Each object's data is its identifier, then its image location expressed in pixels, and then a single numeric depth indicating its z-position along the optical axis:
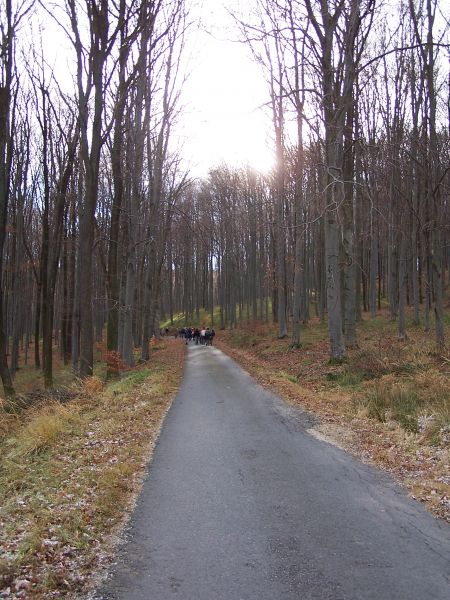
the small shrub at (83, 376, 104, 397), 12.32
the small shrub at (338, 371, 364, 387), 12.36
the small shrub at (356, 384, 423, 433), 8.40
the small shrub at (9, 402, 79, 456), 7.34
